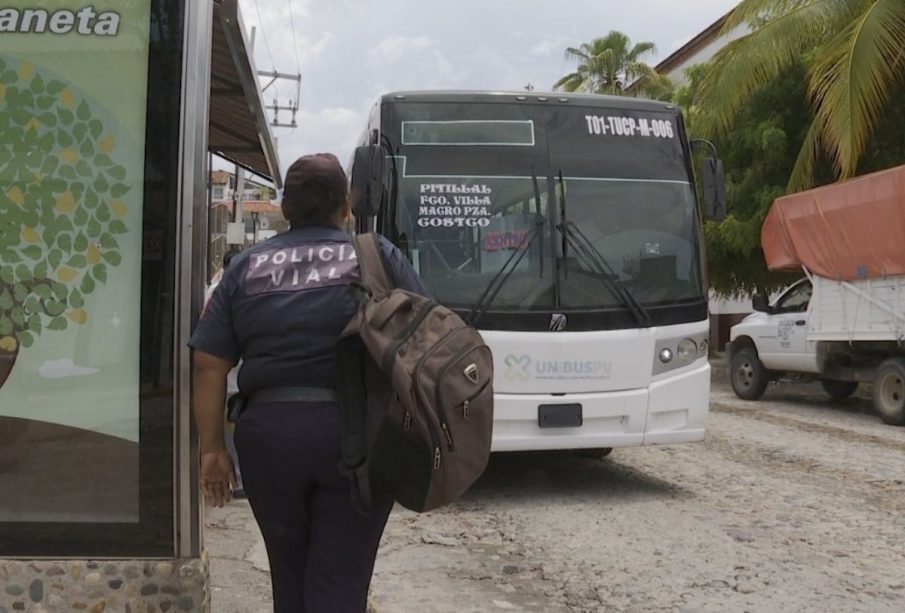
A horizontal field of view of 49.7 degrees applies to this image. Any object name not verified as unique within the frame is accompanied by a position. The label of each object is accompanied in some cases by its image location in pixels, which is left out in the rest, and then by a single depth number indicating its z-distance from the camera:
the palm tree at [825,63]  13.02
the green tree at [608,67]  33.72
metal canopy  3.93
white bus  6.94
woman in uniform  2.71
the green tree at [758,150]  16.59
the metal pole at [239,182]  9.40
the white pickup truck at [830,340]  11.80
